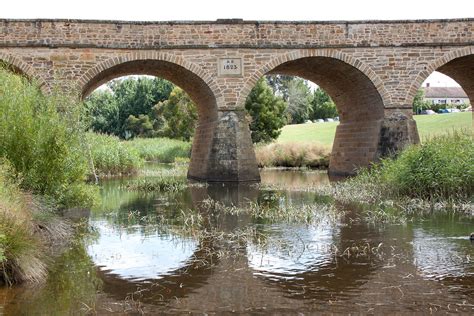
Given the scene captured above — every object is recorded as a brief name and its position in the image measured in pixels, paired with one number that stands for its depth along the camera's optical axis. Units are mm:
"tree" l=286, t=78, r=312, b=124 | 78562
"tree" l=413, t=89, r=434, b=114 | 69281
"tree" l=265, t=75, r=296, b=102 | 85125
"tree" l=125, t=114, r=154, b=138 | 58344
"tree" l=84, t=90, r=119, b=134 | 63219
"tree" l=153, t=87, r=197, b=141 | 46812
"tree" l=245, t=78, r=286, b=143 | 42438
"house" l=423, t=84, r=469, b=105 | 106438
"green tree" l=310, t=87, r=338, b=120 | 77625
